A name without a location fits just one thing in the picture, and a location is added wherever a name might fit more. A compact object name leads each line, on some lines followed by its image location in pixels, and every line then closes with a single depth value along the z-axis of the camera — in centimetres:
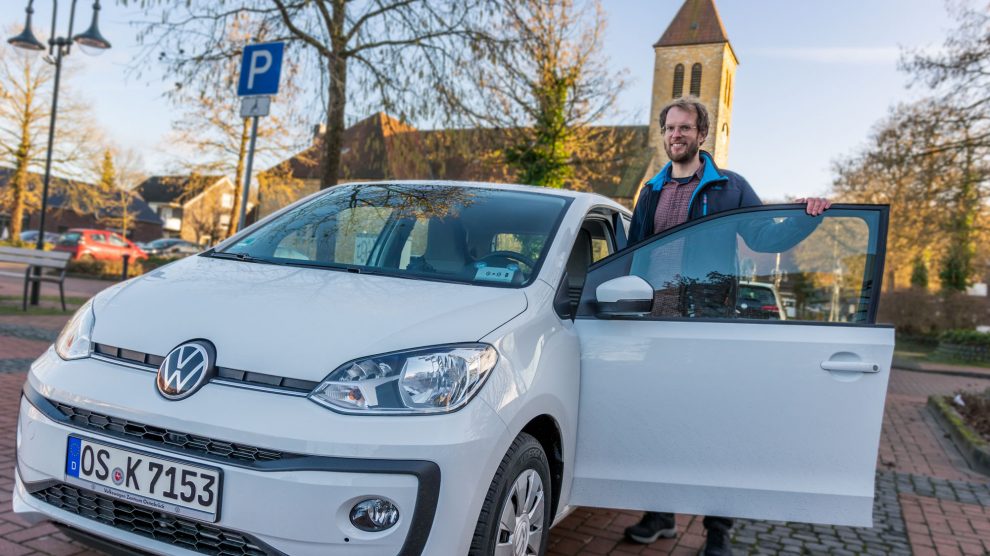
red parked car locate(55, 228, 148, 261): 2930
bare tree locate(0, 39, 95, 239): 3619
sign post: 654
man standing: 360
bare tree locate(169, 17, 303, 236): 2905
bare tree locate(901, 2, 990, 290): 1591
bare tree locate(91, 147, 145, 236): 3972
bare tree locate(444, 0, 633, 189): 1054
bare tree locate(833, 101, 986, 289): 1717
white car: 208
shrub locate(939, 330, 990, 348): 1959
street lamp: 1331
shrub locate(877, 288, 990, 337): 2386
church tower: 4812
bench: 1086
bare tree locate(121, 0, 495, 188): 1005
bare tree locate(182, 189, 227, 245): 5247
